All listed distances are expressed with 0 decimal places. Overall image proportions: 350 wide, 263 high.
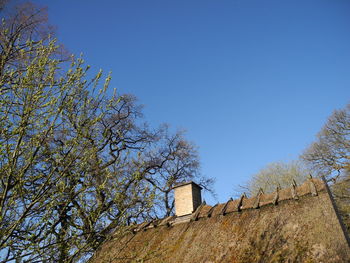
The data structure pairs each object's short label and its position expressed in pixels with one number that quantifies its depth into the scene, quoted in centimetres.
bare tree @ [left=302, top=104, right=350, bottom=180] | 1775
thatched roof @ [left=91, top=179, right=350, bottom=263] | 596
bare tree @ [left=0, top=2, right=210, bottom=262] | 347
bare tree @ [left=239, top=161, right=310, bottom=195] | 2162
